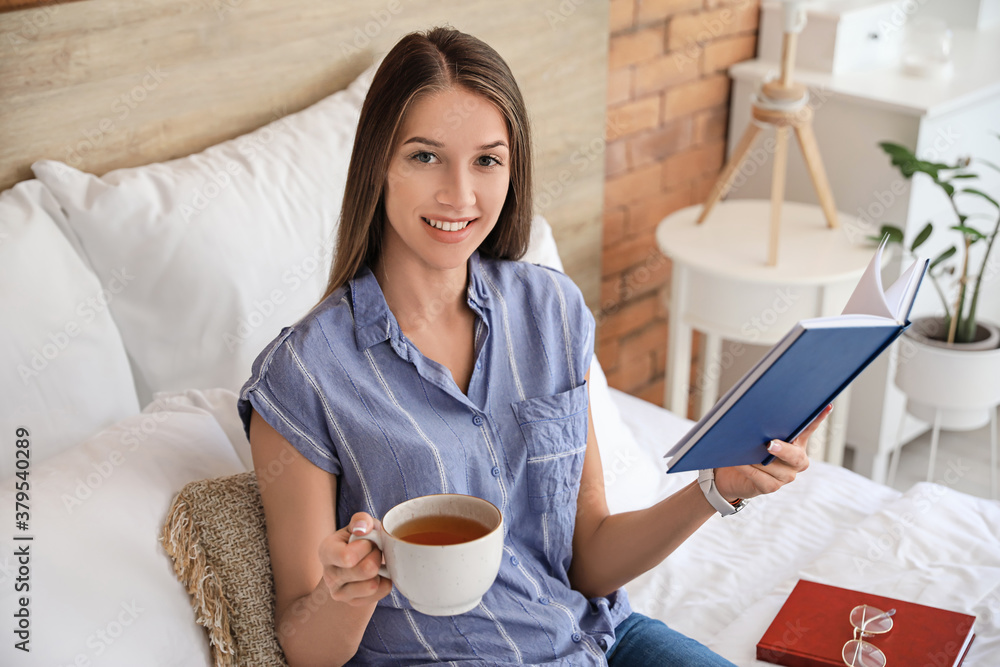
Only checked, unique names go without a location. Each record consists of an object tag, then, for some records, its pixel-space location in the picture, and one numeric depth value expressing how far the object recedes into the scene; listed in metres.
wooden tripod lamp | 1.91
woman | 0.95
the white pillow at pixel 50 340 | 1.08
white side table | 1.89
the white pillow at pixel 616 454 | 1.45
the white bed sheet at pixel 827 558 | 1.22
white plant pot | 1.94
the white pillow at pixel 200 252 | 1.22
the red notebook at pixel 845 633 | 1.08
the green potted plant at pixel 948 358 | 1.91
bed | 0.91
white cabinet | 2.12
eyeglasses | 1.07
